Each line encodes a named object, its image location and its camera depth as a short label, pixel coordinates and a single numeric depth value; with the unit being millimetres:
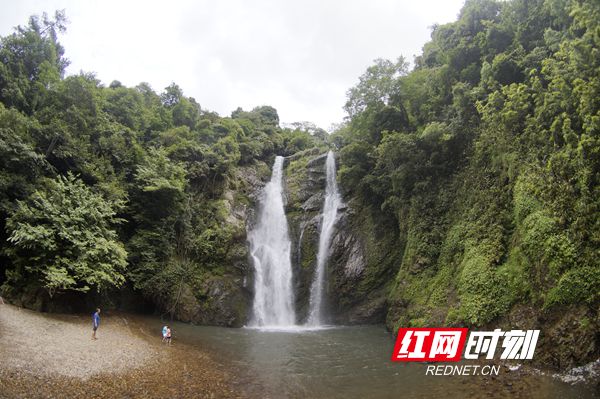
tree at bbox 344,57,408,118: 24734
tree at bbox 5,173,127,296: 16172
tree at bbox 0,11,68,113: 22406
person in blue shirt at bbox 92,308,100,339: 15477
